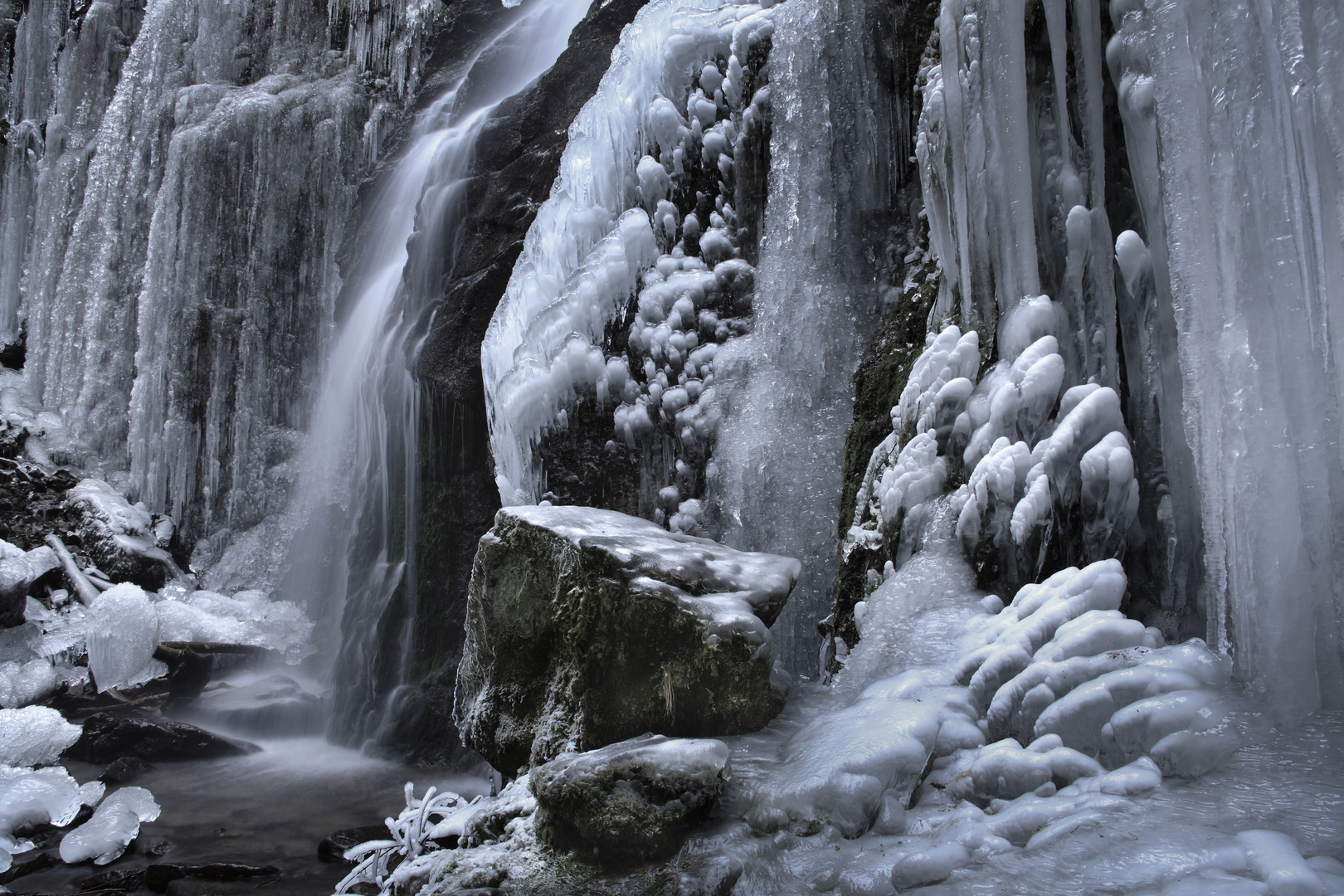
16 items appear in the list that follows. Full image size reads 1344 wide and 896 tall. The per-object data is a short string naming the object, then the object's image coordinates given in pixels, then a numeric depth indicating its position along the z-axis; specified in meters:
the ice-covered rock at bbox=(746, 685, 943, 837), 2.09
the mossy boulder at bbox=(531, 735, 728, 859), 2.28
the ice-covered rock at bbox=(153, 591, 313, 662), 9.03
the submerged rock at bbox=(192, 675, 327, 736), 7.88
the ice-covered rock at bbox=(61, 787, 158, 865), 4.68
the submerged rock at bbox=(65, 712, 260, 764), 6.51
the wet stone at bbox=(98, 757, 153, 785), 6.05
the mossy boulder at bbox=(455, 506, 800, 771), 2.87
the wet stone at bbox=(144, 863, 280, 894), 4.34
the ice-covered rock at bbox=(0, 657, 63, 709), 7.55
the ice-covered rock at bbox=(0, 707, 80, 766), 6.08
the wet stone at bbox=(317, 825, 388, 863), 4.80
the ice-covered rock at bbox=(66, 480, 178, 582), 9.98
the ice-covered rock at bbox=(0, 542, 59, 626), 8.55
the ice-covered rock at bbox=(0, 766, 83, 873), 4.89
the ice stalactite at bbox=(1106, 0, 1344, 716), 1.91
